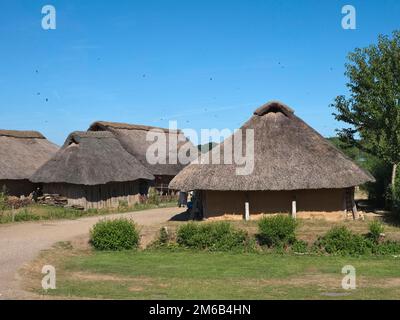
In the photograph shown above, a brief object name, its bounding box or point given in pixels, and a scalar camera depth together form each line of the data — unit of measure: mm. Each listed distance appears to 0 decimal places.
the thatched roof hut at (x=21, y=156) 36438
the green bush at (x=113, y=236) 20391
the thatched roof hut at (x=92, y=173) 33062
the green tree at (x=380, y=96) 26469
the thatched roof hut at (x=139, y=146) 40600
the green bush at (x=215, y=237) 20172
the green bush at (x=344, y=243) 19266
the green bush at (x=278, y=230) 19719
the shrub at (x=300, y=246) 19625
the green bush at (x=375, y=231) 19484
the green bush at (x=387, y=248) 19109
